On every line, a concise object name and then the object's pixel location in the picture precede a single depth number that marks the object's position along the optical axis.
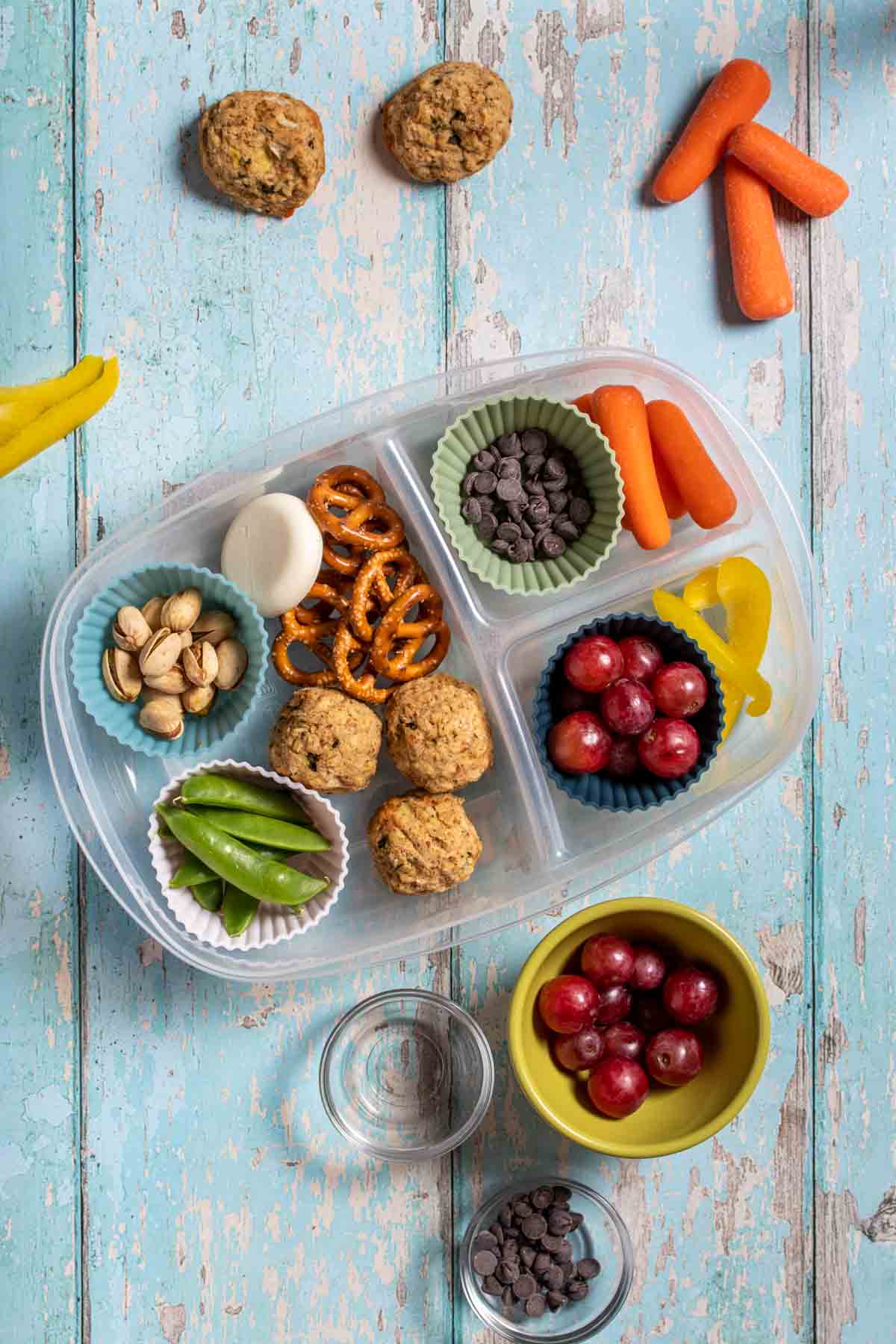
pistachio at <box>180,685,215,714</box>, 0.93
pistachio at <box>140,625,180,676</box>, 0.92
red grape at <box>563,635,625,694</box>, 0.93
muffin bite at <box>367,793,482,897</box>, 0.93
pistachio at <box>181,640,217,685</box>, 0.92
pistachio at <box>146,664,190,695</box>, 0.93
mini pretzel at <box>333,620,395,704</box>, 0.94
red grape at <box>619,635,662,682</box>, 0.94
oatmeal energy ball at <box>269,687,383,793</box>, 0.93
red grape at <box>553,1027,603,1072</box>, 0.94
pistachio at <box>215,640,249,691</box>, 0.93
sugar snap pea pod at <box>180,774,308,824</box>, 0.93
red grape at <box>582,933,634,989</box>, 0.95
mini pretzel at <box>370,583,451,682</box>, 0.94
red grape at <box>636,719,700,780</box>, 0.92
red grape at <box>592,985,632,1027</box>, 0.95
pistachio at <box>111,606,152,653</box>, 0.92
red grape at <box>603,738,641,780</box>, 0.94
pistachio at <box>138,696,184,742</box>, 0.93
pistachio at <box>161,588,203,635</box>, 0.92
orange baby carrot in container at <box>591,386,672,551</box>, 0.94
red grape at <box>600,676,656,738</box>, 0.92
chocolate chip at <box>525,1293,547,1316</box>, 0.96
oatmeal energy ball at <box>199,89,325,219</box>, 0.95
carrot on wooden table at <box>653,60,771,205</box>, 0.97
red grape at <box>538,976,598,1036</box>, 0.94
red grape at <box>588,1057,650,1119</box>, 0.94
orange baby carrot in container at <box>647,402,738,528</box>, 0.95
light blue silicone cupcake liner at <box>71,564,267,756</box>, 0.93
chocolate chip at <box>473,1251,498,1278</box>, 0.95
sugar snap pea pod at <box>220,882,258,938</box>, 0.93
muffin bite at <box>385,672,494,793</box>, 0.93
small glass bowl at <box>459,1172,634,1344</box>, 0.96
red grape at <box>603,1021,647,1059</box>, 0.95
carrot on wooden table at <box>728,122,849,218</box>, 0.97
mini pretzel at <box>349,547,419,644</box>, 0.94
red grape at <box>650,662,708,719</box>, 0.93
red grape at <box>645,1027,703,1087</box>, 0.95
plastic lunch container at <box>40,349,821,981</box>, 0.95
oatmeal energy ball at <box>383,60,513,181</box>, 0.96
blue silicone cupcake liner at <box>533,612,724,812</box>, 0.94
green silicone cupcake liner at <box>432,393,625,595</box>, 0.94
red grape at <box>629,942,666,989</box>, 0.95
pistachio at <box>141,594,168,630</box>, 0.93
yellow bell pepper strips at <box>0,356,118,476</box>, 0.93
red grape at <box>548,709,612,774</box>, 0.93
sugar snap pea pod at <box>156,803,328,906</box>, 0.92
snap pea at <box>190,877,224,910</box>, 0.94
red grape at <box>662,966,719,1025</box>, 0.94
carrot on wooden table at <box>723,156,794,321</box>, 0.98
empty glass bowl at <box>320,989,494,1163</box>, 0.97
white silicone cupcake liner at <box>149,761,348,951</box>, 0.93
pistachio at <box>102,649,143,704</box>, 0.93
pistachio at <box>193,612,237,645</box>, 0.93
